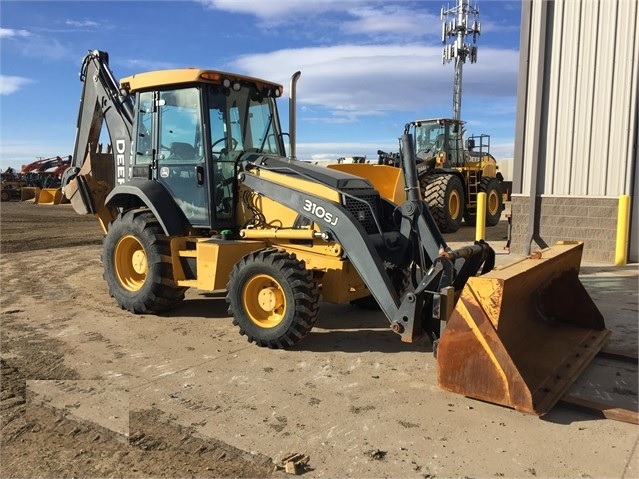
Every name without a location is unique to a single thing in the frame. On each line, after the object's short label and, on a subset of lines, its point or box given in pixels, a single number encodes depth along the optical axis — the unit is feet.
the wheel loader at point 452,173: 45.06
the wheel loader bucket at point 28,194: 102.06
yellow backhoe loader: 12.87
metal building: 30.22
